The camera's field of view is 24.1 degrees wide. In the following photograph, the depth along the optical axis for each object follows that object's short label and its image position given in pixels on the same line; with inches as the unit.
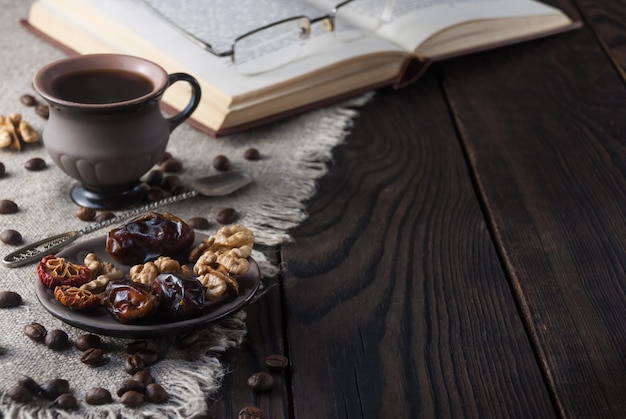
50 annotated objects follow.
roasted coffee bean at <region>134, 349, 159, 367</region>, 29.6
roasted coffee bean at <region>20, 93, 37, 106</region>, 40.1
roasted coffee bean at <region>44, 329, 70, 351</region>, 29.8
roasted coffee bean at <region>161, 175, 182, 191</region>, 36.4
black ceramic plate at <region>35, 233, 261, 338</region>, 29.1
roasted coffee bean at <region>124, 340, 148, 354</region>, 29.8
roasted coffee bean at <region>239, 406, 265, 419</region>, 28.5
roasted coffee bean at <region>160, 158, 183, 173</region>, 37.2
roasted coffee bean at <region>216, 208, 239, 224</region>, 35.0
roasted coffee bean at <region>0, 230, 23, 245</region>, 33.4
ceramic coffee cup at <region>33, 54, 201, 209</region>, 33.7
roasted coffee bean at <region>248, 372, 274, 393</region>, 29.2
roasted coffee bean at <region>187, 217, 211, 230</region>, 34.6
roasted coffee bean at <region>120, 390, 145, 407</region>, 28.6
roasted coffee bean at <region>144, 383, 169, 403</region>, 28.7
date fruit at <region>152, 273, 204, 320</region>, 29.4
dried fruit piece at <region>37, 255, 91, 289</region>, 30.0
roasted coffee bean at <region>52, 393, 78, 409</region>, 28.5
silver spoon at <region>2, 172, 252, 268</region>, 32.5
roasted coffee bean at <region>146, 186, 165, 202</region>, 35.7
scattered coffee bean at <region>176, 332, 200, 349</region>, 30.0
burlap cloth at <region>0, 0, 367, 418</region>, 29.2
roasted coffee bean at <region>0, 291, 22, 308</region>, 31.1
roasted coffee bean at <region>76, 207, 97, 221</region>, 34.6
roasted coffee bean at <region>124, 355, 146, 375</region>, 29.4
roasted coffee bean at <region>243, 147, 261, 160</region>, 38.2
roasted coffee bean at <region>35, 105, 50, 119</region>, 39.5
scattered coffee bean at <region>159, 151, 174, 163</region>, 37.7
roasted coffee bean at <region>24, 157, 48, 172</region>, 36.8
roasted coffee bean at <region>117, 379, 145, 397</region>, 28.8
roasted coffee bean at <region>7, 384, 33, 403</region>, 28.5
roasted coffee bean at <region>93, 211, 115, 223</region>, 34.4
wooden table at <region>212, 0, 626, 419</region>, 29.5
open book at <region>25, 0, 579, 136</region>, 39.6
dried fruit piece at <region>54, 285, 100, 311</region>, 29.4
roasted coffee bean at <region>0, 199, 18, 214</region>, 34.7
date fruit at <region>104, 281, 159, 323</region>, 29.1
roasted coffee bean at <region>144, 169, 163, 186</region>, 36.6
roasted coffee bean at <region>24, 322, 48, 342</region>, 30.1
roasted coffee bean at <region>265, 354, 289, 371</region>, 29.7
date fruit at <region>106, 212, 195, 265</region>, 31.3
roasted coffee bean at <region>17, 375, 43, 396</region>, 28.6
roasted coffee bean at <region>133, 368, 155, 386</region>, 29.1
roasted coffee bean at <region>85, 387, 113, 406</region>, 28.6
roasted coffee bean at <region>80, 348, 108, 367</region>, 29.4
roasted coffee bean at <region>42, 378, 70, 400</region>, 28.7
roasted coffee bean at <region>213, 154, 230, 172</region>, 37.5
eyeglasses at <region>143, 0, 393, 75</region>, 40.5
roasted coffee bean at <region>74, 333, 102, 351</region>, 29.8
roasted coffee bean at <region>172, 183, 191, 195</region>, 36.2
